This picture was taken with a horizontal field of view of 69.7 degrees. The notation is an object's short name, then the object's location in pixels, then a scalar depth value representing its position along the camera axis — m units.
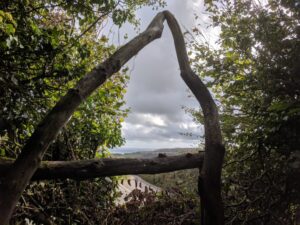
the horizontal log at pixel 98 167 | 1.96
